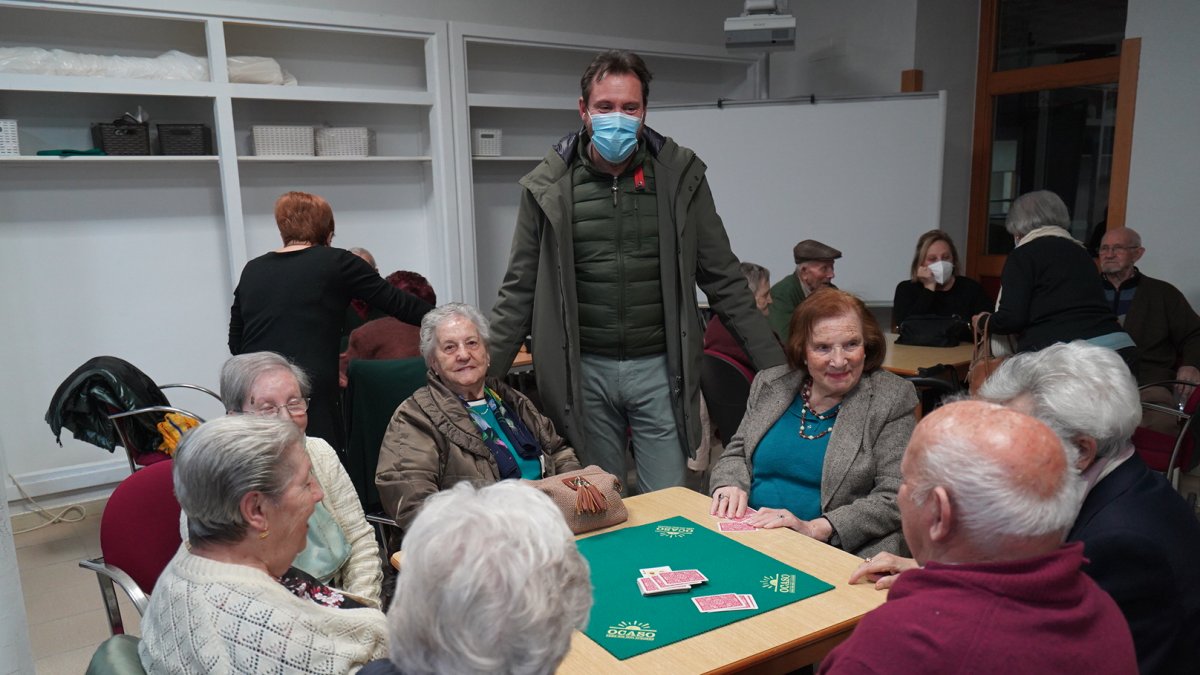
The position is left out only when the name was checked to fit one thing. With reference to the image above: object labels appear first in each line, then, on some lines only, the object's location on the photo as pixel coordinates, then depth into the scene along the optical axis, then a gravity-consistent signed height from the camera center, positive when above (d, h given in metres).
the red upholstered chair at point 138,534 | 1.96 -0.79
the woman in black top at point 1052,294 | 3.50 -0.48
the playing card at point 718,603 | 1.59 -0.79
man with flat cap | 4.54 -0.52
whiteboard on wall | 5.34 +0.06
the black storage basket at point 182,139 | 4.45 +0.29
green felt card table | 1.43 -0.80
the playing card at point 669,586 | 1.65 -0.79
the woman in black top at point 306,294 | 3.12 -0.38
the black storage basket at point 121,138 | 4.30 +0.29
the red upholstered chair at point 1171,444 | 3.19 -1.07
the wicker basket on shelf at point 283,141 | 4.74 +0.29
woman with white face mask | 4.76 -0.59
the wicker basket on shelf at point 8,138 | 4.02 +0.28
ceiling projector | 5.22 +0.96
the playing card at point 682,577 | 1.69 -0.79
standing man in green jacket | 2.56 -0.30
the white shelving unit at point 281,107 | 4.30 +0.49
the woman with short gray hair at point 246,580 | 1.26 -0.61
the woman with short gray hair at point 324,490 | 1.97 -0.73
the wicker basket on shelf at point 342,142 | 4.95 +0.29
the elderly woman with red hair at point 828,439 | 2.15 -0.69
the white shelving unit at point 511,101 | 5.40 +0.58
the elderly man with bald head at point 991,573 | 1.05 -0.51
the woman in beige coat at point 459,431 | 2.29 -0.69
